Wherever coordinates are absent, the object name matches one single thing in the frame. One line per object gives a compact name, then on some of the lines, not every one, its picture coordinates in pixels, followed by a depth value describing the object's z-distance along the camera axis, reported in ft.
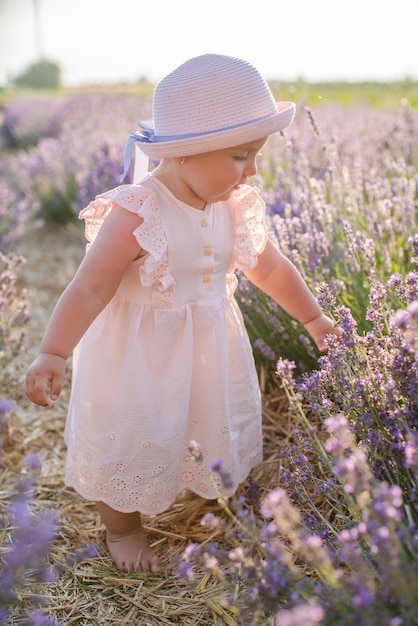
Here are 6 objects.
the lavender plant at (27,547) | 3.69
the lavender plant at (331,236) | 7.35
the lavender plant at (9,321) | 8.64
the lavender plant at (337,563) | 2.78
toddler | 5.51
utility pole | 122.42
